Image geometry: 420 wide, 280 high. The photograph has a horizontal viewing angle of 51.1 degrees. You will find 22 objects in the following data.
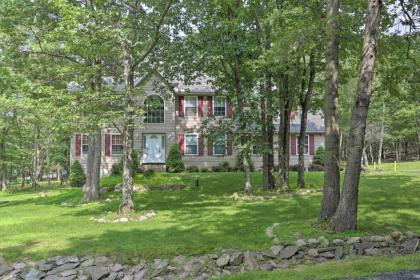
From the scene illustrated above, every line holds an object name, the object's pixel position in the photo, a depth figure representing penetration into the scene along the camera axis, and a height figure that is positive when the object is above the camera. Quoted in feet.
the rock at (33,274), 28.60 -7.36
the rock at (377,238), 30.35 -5.64
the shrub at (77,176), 91.71 -3.01
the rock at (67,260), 29.78 -6.69
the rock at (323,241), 29.81 -5.69
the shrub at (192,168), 93.86 -1.76
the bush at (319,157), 100.95 +0.22
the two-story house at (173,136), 95.61 +5.31
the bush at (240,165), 93.29 -1.28
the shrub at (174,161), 89.40 -0.17
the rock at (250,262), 27.91 -6.64
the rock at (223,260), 28.60 -6.60
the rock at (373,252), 28.91 -6.27
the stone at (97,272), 28.43 -7.22
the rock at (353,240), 29.89 -5.63
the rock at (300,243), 29.91 -5.80
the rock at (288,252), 29.23 -6.27
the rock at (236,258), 28.63 -6.49
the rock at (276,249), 29.47 -6.11
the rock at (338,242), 29.78 -5.73
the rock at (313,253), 29.19 -6.32
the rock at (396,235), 30.81 -5.49
